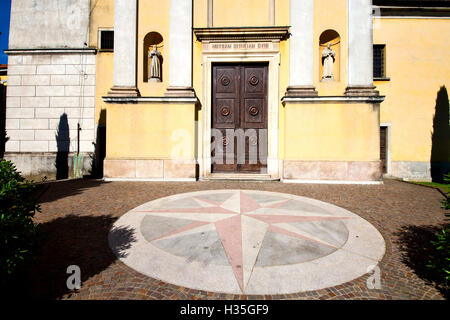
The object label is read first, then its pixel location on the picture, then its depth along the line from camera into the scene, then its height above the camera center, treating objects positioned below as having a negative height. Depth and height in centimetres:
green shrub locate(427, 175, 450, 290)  237 -116
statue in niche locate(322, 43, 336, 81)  973 +486
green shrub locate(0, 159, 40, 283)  200 -61
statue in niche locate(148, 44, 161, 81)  994 +476
